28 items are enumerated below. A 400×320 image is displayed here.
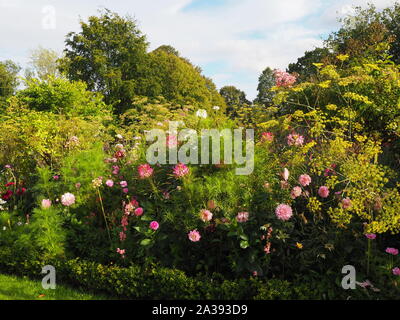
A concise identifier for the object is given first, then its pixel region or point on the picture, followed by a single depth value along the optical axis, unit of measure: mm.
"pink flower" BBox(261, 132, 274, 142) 4562
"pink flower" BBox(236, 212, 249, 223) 3801
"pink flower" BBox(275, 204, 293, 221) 3676
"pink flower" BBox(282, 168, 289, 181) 3936
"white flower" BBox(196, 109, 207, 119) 4894
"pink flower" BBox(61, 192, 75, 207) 4715
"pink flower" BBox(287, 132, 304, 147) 4488
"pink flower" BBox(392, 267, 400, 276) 3414
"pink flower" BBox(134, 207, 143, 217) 4195
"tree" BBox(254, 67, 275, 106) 38584
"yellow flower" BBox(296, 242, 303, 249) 3631
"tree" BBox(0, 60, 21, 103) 36031
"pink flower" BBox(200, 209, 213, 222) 3750
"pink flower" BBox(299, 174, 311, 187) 3879
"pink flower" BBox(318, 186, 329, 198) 3867
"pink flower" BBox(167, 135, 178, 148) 4465
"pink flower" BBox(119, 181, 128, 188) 4768
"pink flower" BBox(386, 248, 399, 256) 3549
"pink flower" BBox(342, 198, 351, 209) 3604
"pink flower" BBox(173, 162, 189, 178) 4035
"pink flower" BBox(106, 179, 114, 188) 4819
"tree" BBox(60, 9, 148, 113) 23328
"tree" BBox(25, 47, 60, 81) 35094
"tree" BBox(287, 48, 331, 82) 28188
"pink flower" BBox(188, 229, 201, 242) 3770
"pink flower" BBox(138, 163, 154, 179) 4227
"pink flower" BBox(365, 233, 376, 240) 3498
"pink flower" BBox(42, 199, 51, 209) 4719
